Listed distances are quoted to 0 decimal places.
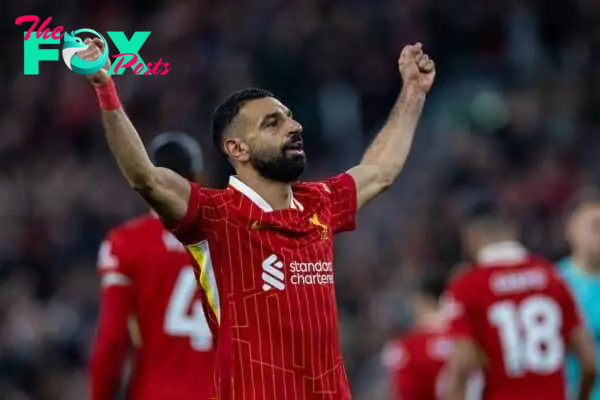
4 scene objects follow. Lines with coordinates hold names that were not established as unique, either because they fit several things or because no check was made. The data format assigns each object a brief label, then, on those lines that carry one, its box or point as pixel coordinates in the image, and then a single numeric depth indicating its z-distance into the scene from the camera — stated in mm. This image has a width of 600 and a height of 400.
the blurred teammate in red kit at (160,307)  15773
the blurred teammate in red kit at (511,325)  16812
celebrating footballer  11562
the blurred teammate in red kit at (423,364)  19328
